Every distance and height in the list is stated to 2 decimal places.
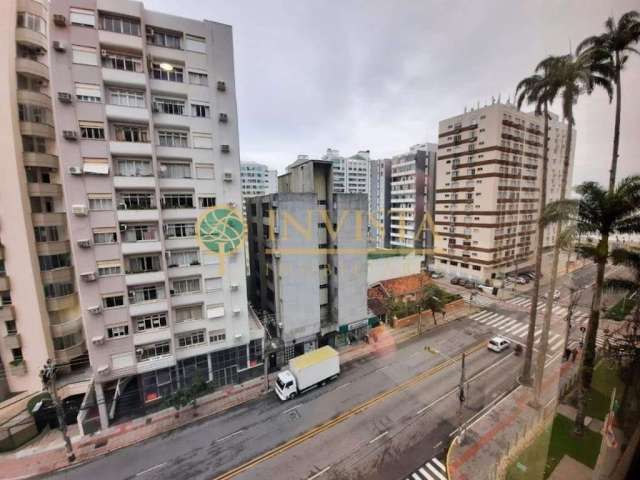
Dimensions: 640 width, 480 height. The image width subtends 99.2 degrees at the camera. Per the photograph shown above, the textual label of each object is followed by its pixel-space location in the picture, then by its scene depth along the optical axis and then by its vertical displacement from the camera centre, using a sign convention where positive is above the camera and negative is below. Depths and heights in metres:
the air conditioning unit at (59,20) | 9.56 +6.85
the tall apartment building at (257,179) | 53.16 +6.46
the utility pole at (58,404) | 9.70 -6.91
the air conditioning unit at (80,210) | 10.27 +0.17
